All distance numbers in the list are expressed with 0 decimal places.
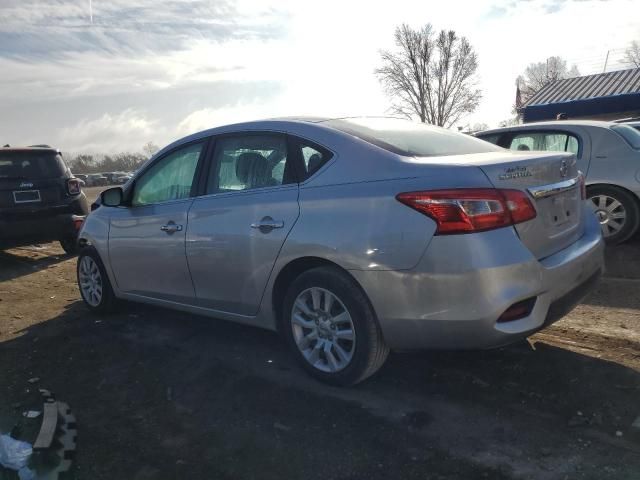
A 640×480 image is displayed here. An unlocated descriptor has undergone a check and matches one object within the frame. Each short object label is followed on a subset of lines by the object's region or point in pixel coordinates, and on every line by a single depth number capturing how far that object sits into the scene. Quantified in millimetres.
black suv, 7598
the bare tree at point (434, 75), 49812
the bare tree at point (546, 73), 59562
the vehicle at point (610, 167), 6109
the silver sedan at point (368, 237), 2736
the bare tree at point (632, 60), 46994
